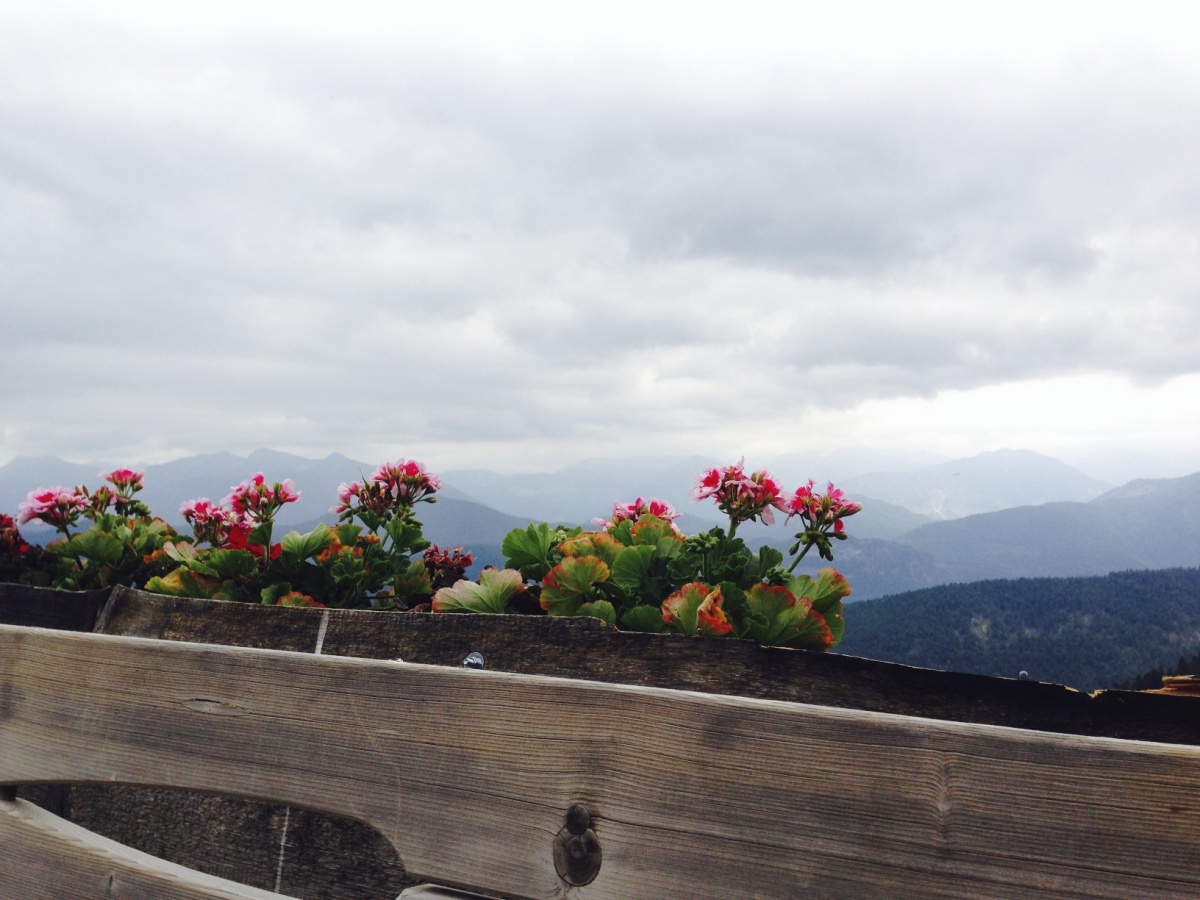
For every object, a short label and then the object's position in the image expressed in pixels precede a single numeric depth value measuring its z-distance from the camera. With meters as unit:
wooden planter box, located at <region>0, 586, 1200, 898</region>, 0.63
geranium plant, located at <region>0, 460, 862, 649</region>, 0.81
